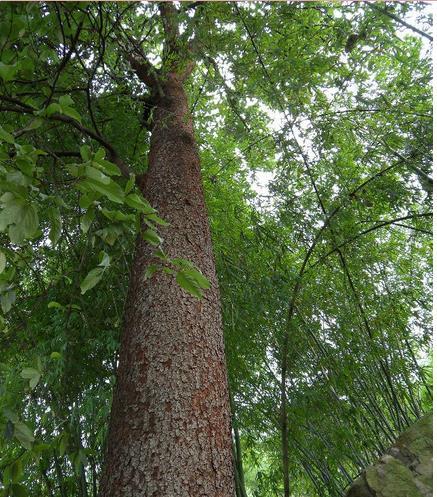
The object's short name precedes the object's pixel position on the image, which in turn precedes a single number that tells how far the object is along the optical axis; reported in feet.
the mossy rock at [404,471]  4.29
